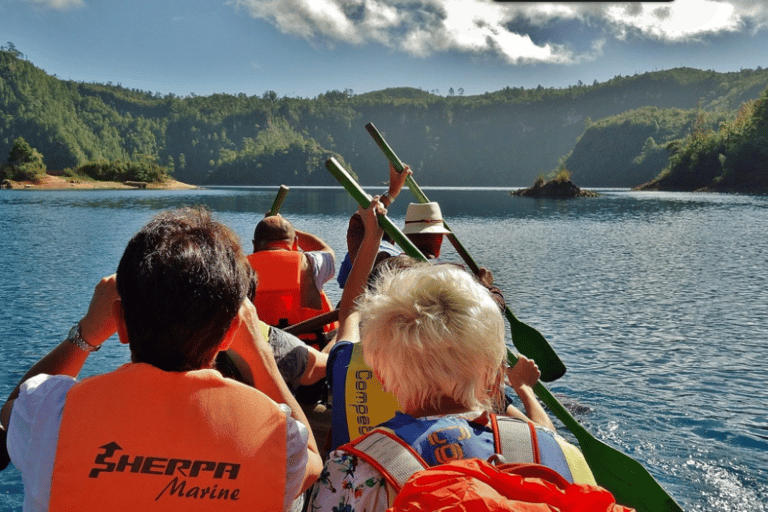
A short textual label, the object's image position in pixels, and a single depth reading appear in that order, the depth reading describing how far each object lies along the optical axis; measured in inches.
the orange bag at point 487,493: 44.9
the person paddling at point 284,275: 184.4
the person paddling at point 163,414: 59.4
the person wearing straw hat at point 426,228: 191.9
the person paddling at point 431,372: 60.2
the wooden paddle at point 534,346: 216.1
